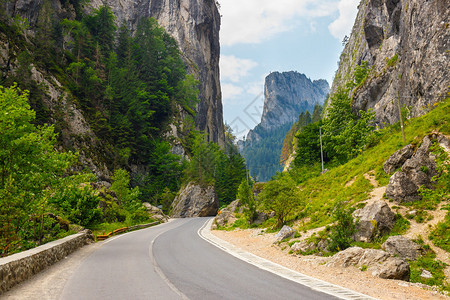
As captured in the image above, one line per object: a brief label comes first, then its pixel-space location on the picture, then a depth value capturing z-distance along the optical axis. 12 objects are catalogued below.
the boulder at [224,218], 31.94
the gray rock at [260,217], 27.75
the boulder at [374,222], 13.53
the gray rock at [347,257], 10.57
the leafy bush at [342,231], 13.17
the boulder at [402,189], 15.84
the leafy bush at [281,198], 21.78
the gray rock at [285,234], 17.12
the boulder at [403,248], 11.34
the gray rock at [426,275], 10.03
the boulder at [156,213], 40.80
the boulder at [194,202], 54.19
